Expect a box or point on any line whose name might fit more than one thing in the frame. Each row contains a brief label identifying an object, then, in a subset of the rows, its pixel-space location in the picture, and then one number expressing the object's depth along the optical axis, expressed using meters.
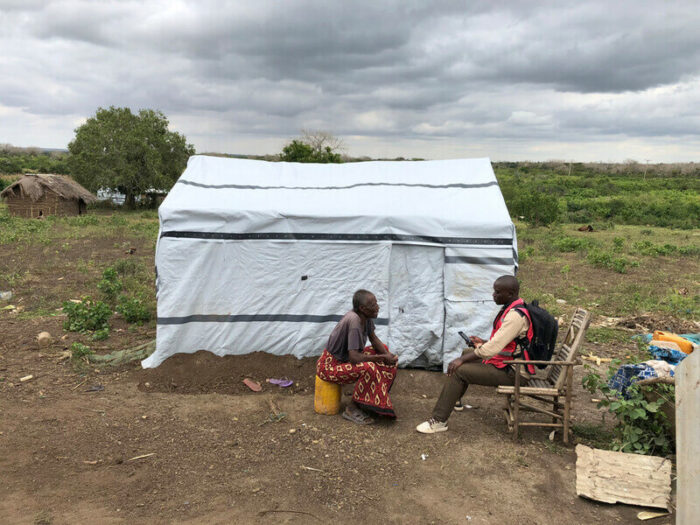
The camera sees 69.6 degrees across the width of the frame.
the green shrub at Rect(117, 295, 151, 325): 7.33
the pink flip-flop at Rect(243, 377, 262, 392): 5.35
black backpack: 4.25
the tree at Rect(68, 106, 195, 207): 24.73
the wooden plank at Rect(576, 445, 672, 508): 3.50
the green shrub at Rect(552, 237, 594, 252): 14.88
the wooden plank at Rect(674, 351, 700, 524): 2.83
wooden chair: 4.23
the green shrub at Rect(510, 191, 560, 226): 19.84
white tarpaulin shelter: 5.77
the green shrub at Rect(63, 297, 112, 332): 6.91
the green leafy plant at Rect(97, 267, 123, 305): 7.76
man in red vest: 4.17
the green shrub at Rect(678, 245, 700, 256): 14.46
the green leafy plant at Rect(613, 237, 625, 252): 14.82
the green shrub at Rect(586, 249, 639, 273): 11.96
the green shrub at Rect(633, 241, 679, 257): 14.41
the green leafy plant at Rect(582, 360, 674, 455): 3.79
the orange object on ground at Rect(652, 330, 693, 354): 5.76
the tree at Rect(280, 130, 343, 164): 23.23
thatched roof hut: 21.06
